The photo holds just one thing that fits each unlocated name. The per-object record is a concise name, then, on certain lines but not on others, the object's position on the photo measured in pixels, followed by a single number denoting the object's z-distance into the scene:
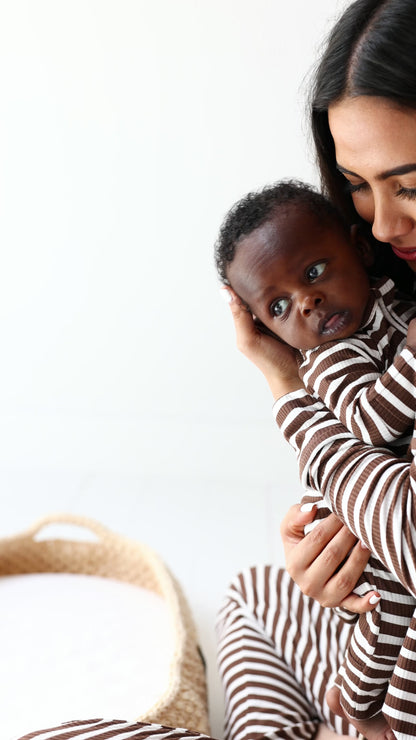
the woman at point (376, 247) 1.03
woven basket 1.97
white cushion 1.59
